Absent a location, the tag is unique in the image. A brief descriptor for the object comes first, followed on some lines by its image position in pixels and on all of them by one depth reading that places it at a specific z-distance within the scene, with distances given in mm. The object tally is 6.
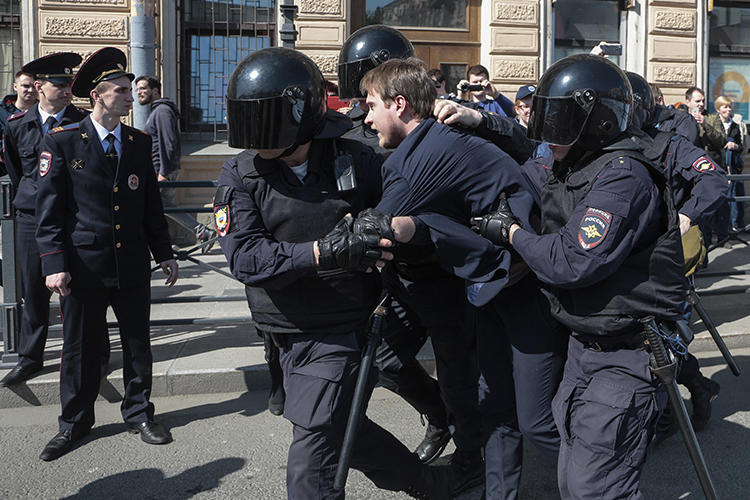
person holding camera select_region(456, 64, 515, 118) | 6883
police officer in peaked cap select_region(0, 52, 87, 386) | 4820
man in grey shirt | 8094
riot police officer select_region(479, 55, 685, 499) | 2494
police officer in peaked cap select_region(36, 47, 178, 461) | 3930
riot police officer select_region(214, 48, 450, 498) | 2639
